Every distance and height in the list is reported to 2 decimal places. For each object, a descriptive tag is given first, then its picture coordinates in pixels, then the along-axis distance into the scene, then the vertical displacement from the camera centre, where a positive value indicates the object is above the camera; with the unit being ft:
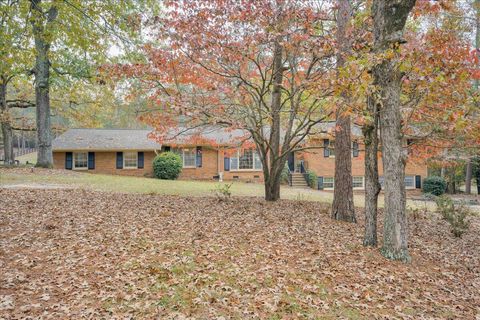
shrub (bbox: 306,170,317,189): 79.00 -3.70
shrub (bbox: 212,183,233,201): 36.04 -3.63
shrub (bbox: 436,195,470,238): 29.19 -5.23
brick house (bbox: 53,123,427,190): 76.13 +1.59
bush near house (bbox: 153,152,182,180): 72.69 -0.16
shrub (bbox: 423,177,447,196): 78.54 -5.40
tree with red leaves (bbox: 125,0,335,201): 26.99 +9.65
